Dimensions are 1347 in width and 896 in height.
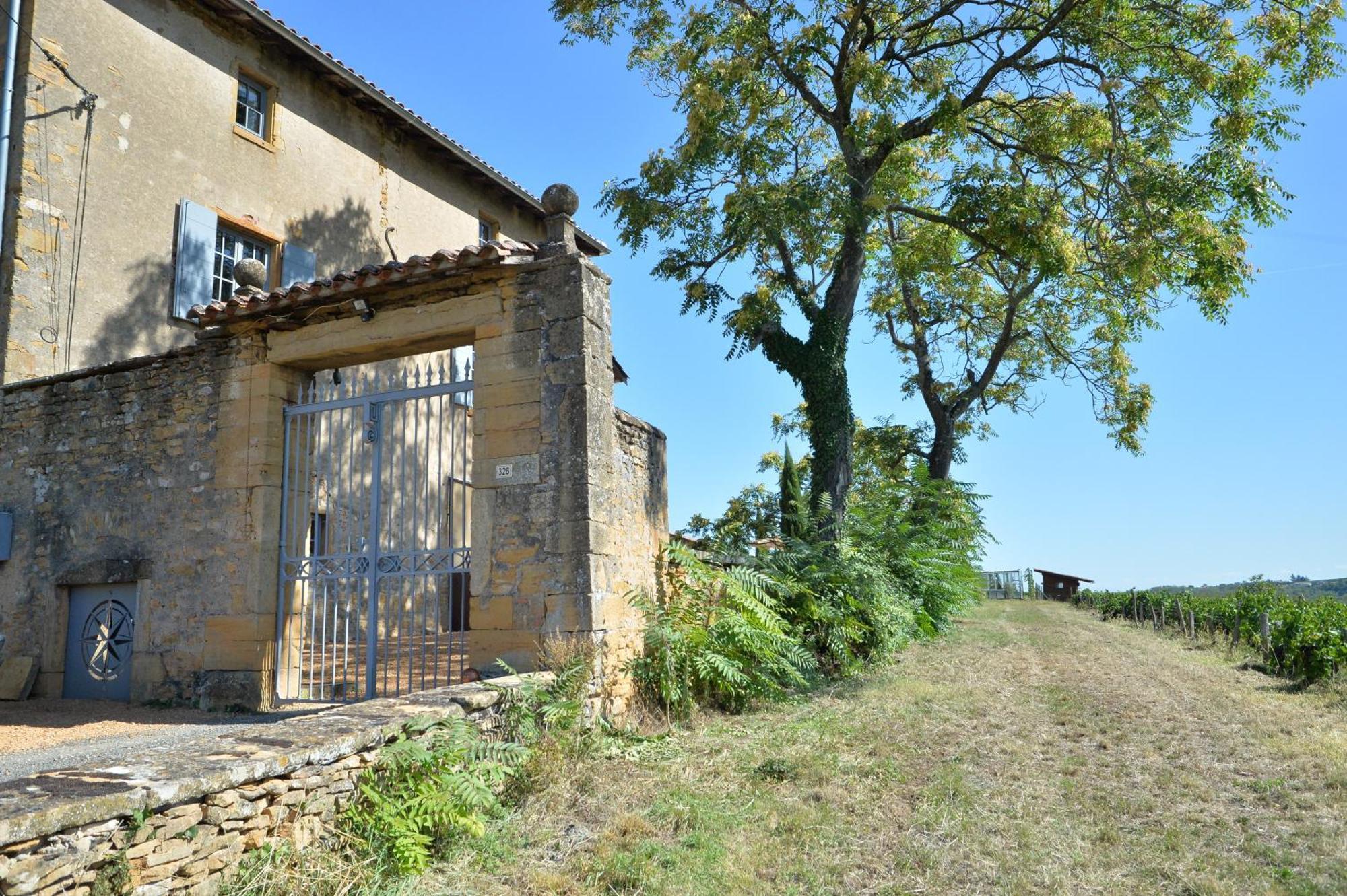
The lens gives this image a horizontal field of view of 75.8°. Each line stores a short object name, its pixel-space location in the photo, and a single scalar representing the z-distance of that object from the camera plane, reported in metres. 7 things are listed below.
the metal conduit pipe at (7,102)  9.34
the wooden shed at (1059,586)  38.62
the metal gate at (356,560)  6.55
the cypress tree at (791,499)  10.99
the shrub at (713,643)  6.75
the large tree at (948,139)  10.84
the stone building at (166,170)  9.46
